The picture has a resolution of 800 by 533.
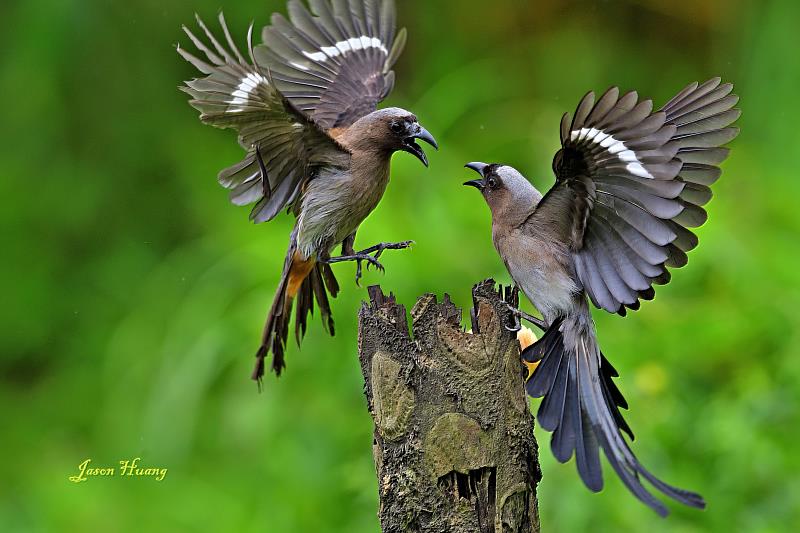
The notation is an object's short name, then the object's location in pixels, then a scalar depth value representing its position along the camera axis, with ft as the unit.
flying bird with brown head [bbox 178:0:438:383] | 22.66
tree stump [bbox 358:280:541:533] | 19.58
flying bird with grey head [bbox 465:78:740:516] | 19.65
